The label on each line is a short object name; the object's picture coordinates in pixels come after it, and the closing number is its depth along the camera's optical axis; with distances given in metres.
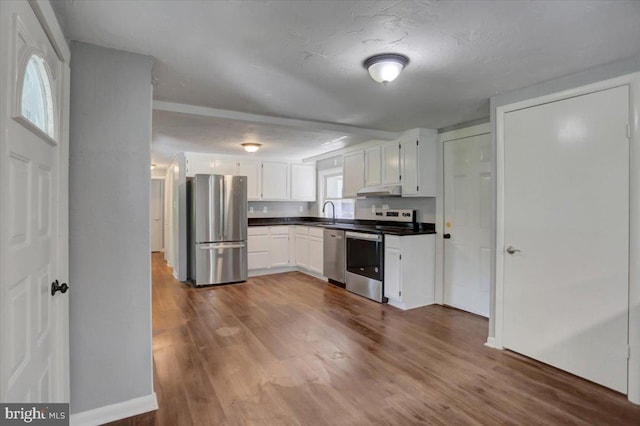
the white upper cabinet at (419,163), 4.05
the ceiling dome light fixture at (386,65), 2.09
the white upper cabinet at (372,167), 4.63
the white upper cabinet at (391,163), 4.33
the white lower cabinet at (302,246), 5.80
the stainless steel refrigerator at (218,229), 5.01
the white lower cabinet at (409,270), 3.92
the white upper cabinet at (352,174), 4.98
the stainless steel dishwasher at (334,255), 4.82
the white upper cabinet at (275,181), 6.17
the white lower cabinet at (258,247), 5.70
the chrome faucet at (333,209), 6.04
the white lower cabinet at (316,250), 5.38
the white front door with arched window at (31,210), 1.06
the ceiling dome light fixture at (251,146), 4.77
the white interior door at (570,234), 2.22
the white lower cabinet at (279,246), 5.90
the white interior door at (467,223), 3.64
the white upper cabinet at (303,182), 6.45
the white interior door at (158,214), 8.85
